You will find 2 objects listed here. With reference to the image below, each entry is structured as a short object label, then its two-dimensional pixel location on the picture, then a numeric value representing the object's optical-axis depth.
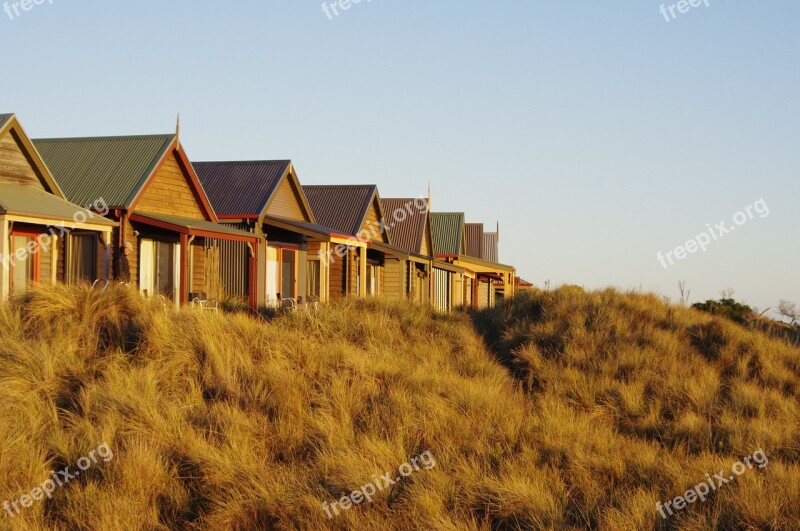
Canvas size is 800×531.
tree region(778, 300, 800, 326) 19.69
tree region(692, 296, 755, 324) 20.30
